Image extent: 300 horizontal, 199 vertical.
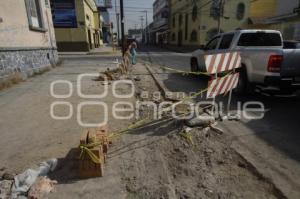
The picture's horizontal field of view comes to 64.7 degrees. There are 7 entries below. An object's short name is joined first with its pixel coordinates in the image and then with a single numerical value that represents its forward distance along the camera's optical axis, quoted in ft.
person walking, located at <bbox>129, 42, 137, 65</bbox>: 51.08
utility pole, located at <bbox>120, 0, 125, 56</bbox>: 56.27
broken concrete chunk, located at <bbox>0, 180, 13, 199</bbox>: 9.94
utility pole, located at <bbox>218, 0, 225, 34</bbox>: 103.55
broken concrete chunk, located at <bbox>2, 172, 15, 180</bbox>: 11.08
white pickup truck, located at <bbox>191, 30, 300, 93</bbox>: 20.51
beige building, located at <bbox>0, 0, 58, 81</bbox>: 32.19
